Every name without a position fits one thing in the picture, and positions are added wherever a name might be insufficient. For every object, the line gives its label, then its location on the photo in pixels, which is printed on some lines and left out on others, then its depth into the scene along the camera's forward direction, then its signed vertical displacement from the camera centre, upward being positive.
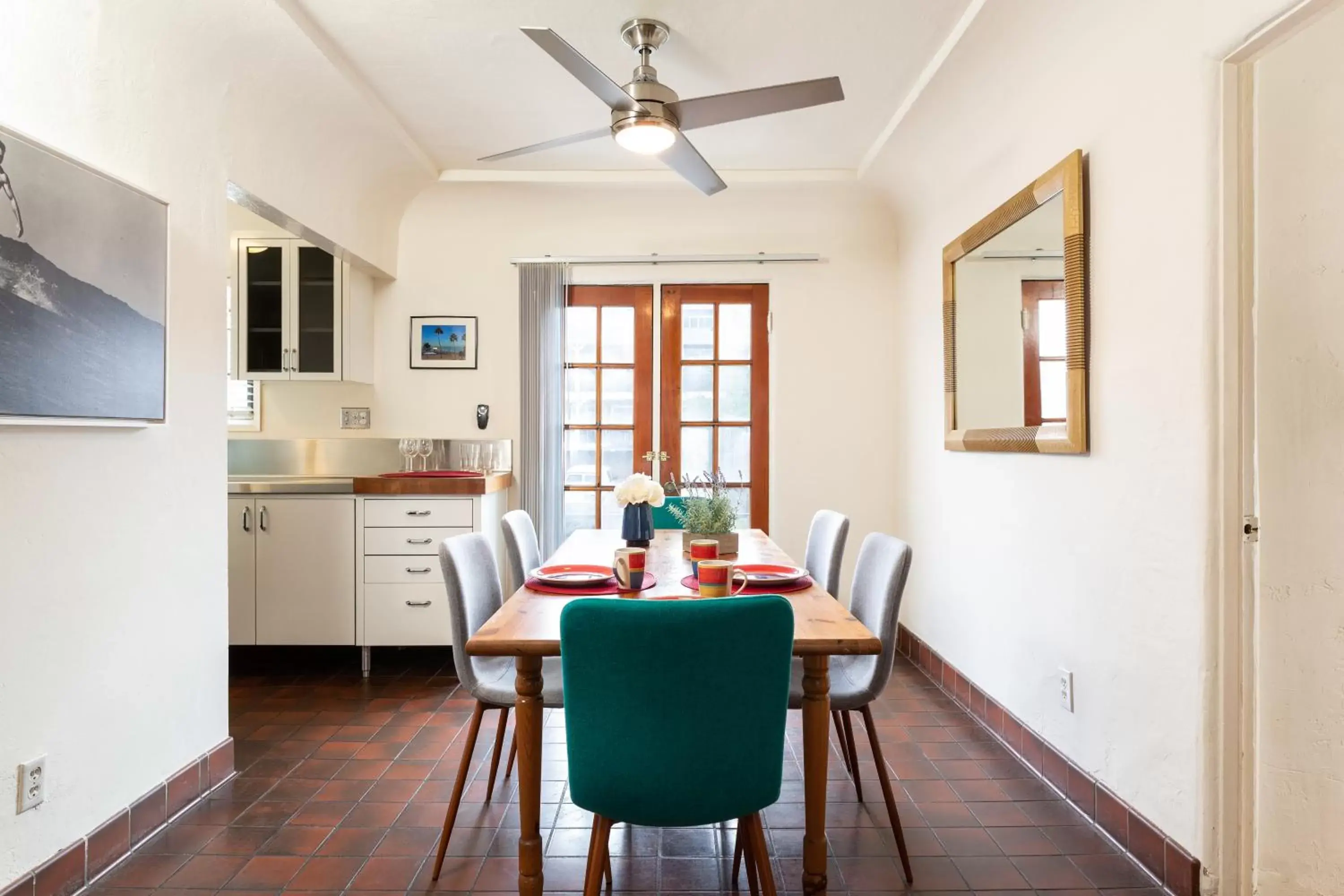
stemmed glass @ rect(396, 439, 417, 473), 4.23 -0.01
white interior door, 1.67 -0.03
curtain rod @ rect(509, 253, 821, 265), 4.27 +1.08
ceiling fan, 2.05 +1.01
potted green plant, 2.57 -0.24
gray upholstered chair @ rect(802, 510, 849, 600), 2.77 -0.38
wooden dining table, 1.57 -0.52
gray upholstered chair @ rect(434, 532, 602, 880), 2.02 -0.59
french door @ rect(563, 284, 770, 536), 4.40 +0.34
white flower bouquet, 2.50 -0.14
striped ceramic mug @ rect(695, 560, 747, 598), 1.80 -0.31
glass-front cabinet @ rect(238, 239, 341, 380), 3.97 +0.74
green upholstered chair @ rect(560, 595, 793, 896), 1.36 -0.47
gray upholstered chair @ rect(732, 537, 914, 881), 2.00 -0.51
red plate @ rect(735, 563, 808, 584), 2.08 -0.36
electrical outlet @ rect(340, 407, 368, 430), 4.32 +0.19
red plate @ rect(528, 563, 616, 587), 2.07 -0.36
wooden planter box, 2.59 -0.31
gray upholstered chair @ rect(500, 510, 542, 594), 2.68 -0.34
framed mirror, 2.35 +0.45
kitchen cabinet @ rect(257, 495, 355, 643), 3.68 -0.60
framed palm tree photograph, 4.35 +0.58
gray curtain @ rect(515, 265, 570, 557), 4.24 +0.30
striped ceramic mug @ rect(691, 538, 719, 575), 2.19 -0.29
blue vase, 2.57 -0.26
